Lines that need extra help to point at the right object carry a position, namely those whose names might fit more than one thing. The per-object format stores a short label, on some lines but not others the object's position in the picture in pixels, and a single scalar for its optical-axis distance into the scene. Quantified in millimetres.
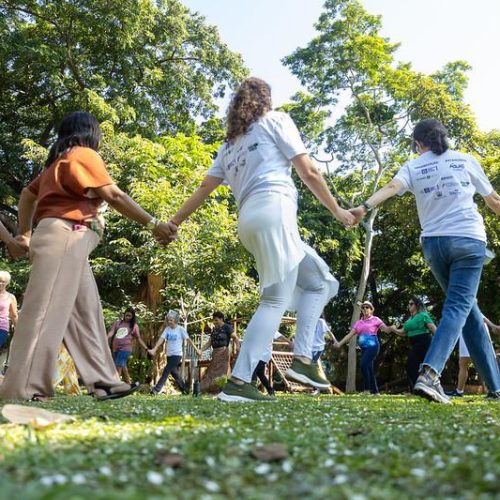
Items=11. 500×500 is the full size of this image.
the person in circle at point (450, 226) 5512
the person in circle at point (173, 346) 13359
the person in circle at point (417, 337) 11500
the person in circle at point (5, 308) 10844
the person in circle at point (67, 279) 4871
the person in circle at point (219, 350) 14000
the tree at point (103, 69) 23109
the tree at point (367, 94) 28625
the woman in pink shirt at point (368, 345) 13906
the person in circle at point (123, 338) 13750
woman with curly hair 4750
